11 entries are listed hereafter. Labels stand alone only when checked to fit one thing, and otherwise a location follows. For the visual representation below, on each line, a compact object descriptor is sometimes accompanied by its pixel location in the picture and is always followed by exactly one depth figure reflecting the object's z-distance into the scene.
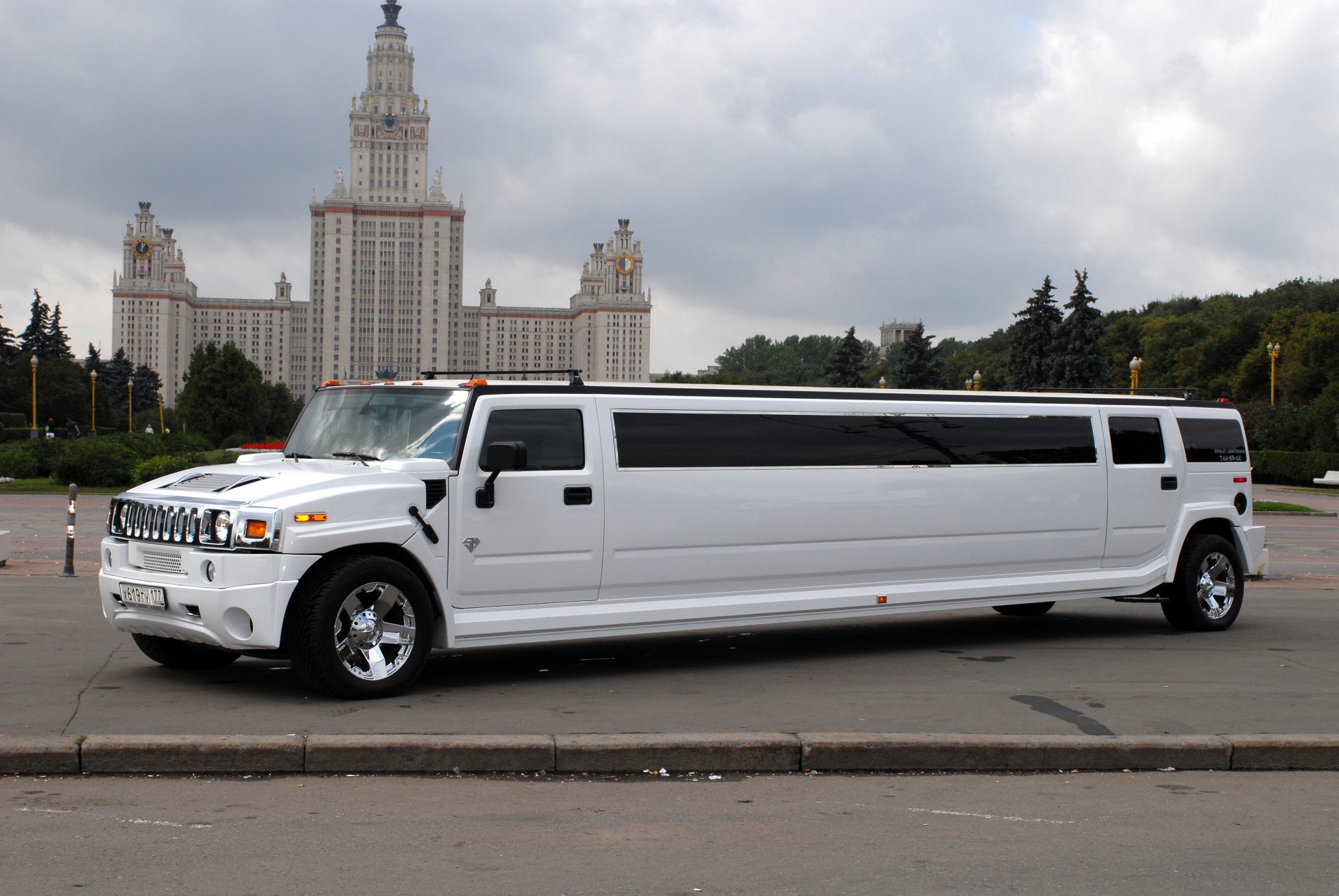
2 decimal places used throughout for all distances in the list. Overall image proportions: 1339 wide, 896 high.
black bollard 14.78
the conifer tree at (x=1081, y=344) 74.75
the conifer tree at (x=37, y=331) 148.62
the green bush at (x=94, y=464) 37.22
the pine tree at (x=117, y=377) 164.75
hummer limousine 7.69
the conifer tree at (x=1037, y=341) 76.69
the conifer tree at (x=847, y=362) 90.56
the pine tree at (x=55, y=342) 150.00
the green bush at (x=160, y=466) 31.28
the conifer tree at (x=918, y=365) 88.50
